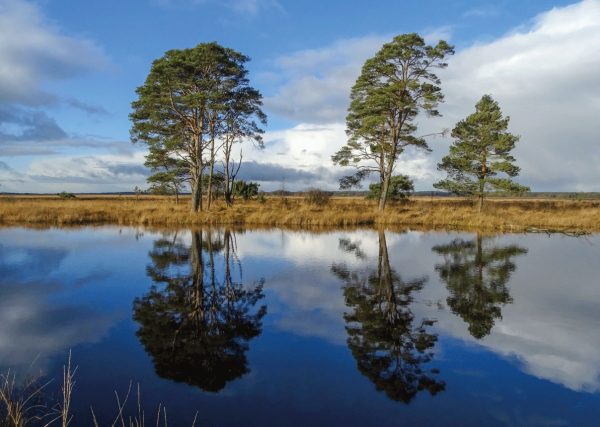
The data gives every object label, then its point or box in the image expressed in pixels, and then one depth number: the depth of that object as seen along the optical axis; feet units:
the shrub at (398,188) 140.67
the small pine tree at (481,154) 100.68
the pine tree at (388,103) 94.27
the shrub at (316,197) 130.42
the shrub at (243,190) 148.87
